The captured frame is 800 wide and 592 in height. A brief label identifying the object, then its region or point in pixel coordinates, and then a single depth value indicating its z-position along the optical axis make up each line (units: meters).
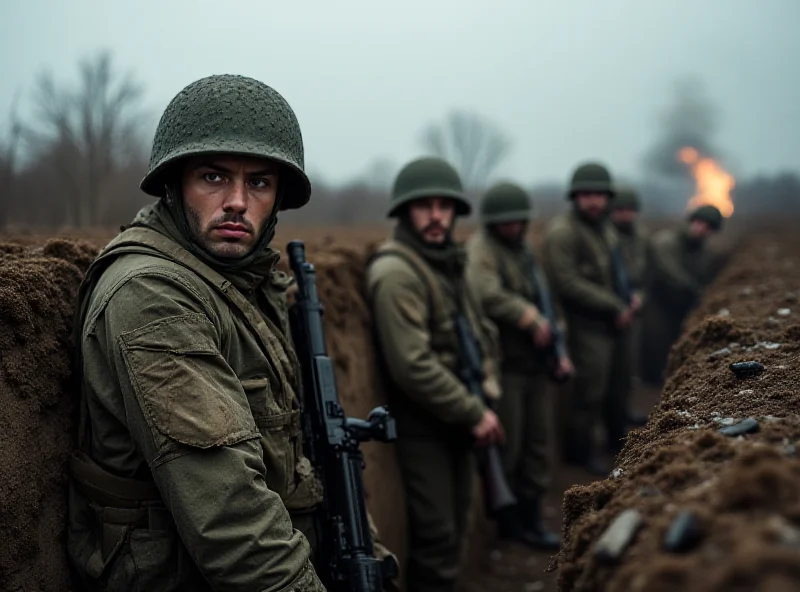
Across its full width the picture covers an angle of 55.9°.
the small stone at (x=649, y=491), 1.60
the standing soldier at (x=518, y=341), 6.09
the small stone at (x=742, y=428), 1.84
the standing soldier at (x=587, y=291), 7.46
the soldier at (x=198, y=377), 2.00
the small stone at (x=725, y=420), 2.03
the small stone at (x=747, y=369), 2.62
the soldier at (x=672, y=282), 10.86
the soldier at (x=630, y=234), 9.44
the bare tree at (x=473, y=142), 54.72
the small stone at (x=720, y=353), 3.18
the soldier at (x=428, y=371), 4.36
